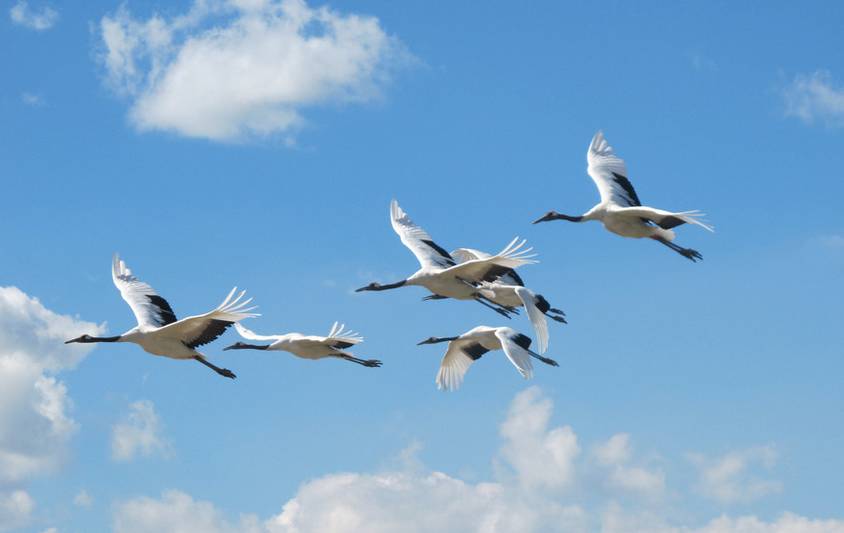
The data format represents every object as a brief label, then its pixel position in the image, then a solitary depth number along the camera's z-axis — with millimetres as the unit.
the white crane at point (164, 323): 25500
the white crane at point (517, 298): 28734
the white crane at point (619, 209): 29938
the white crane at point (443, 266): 27609
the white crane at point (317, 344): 28688
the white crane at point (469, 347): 29078
